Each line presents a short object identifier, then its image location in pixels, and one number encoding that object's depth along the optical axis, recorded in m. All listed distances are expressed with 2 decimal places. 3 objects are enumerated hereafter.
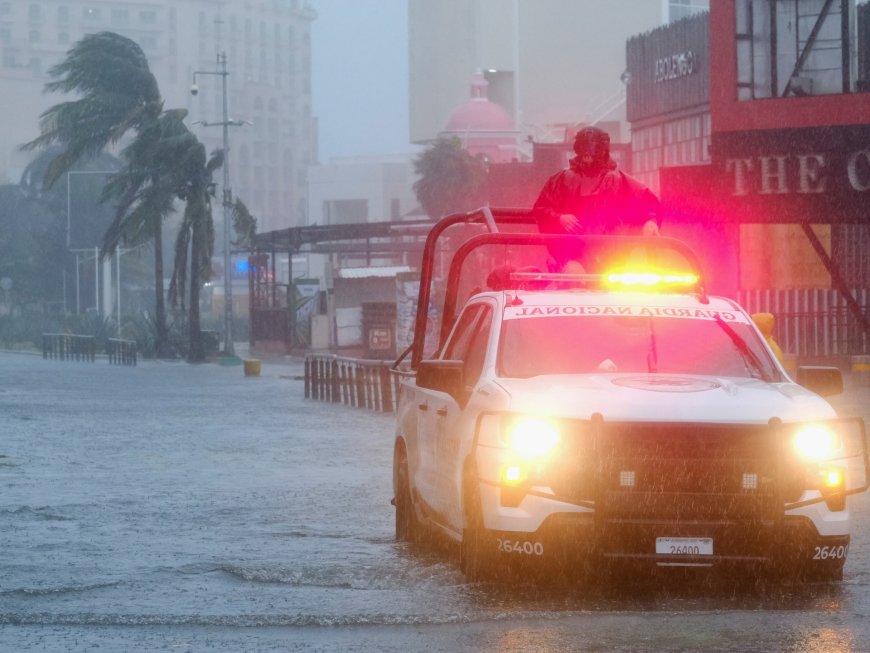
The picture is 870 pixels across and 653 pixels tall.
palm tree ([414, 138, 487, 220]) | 110.88
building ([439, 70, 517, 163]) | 123.94
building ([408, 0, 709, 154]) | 124.25
